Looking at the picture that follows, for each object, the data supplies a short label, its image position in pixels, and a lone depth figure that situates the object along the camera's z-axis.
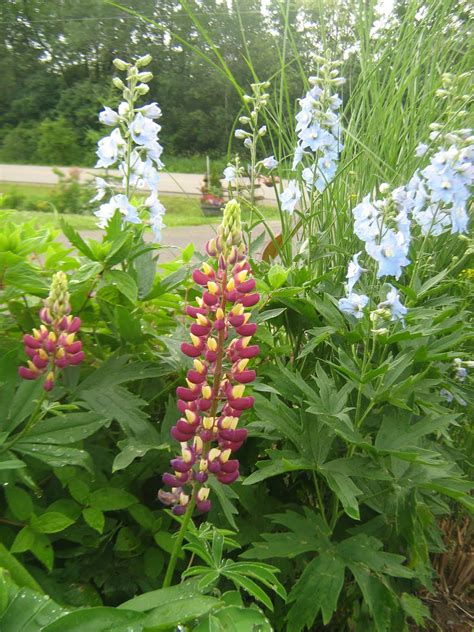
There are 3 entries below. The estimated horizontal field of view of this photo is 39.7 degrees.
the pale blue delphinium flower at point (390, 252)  1.34
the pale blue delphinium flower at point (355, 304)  1.36
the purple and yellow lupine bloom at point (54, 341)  1.00
